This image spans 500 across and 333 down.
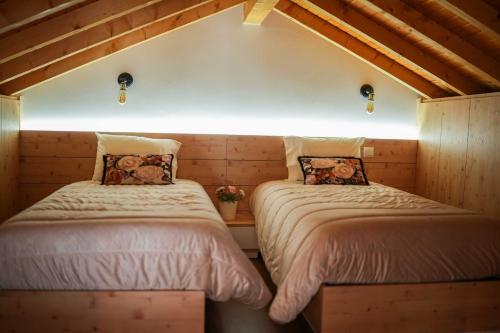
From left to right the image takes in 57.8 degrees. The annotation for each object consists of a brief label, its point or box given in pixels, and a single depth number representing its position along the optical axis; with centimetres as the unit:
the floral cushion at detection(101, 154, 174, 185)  336
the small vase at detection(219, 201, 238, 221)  375
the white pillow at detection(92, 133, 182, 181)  360
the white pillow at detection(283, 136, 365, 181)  388
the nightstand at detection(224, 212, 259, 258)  367
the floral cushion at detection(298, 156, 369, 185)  366
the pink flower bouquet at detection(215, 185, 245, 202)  374
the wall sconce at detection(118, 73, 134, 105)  387
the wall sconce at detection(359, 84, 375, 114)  426
